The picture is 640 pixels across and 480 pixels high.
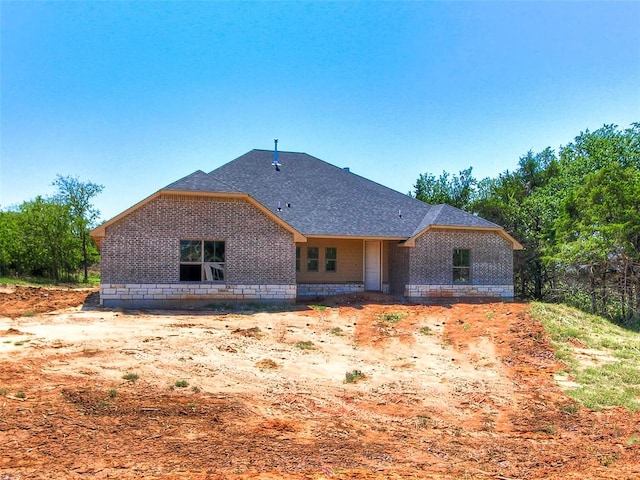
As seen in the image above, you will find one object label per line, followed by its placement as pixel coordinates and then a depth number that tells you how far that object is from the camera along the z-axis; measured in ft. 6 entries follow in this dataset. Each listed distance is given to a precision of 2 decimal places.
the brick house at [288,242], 59.06
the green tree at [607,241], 69.56
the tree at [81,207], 123.13
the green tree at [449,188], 125.80
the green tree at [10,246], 98.27
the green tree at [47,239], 103.50
